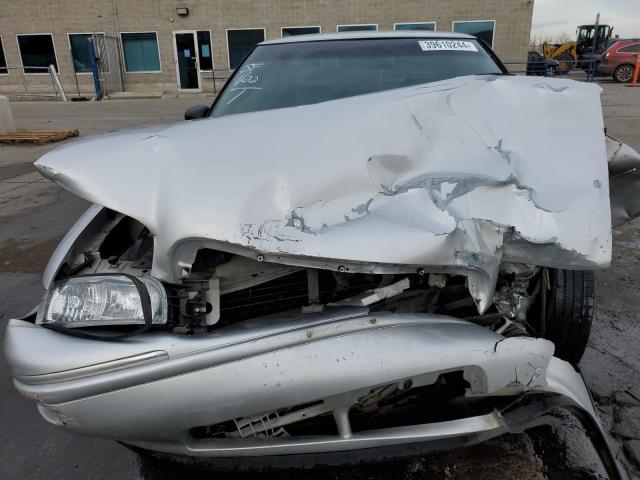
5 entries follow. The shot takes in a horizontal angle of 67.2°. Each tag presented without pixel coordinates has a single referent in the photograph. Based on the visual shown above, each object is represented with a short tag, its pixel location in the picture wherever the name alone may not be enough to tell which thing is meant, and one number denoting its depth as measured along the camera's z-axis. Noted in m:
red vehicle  20.58
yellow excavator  26.00
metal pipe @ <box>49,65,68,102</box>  18.88
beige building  18.02
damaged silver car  1.37
